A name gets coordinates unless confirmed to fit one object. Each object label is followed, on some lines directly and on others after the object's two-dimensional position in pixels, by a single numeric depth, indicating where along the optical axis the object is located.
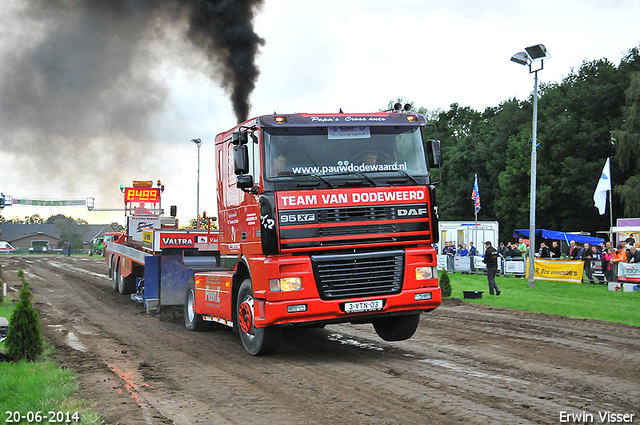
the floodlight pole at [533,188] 22.15
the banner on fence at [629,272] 19.91
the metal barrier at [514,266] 25.73
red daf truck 8.22
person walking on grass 18.77
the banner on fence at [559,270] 22.92
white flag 28.75
